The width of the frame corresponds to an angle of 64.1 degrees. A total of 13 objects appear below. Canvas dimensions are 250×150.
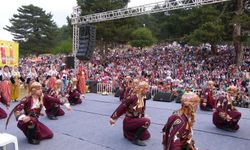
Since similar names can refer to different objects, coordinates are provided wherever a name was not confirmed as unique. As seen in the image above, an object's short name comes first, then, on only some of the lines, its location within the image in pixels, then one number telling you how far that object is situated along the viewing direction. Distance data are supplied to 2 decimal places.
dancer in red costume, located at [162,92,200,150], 2.31
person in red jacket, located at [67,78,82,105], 6.44
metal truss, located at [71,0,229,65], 9.92
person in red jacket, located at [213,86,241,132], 4.02
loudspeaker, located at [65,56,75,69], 11.41
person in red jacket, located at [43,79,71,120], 4.41
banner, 7.88
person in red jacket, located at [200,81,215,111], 5.51
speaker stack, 11.23
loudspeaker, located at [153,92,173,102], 7.08
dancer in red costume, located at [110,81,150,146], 3.46
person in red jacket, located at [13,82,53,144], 3.46
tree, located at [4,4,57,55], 26.67
